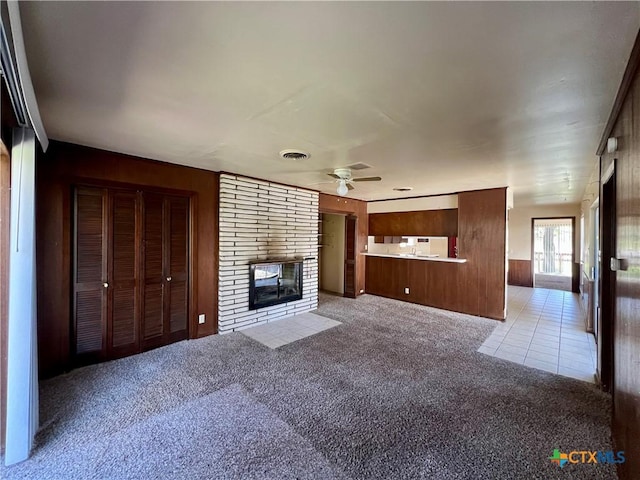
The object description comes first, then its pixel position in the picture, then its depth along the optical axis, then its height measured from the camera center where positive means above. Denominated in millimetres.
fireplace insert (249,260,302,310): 4535 -705
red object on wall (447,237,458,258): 7359 -161
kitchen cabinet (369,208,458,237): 5867 +419
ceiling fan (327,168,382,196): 3670 +844
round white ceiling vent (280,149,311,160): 3046 +963
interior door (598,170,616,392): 2579 -485
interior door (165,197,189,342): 3730 -365
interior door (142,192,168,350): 3502 -396
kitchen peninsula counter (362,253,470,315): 5520 -813
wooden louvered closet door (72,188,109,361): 3045 -363
